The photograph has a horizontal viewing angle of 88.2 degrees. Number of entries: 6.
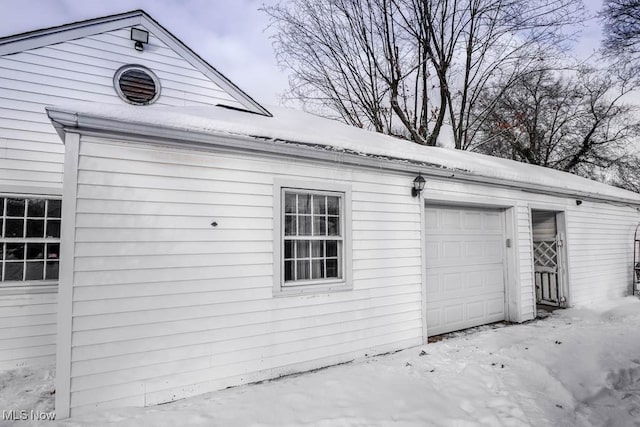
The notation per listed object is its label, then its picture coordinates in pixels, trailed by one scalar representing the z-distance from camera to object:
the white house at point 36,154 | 4.64
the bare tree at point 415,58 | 13.40
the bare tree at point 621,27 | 13.78
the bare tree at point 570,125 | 18.91
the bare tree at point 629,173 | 19.28
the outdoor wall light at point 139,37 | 6.23
